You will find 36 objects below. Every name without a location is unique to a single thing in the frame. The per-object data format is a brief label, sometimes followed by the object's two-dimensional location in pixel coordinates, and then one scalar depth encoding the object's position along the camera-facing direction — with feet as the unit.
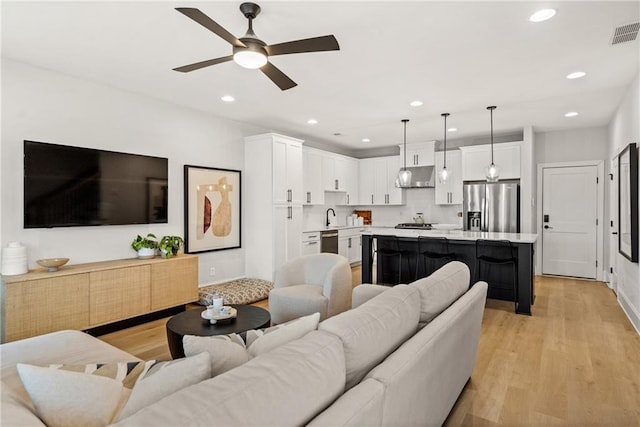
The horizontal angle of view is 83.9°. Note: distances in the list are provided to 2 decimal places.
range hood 23.45
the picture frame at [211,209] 16.10
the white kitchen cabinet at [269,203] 17.88
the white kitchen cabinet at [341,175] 23.44
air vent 9.00
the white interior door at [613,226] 16.30
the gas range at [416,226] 22.93
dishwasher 21.81
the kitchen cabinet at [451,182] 22.71
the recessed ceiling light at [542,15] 8.27
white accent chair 11.03
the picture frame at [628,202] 12.01
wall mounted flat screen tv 11.28
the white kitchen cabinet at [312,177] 21.70
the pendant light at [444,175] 17.97
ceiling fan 7.57
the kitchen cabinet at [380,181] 25.44
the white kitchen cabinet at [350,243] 24.09
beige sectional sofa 2.83
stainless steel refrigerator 20.22
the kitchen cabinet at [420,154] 23.65
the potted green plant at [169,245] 14.10
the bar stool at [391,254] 17.65
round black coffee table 8.08
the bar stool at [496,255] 14.67
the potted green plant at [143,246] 13.80
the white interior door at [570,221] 20.13
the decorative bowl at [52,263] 10.92
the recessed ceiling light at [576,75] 12.00
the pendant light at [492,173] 16.62
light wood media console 10.02
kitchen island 13.99
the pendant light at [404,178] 18.05
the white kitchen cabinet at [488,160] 20.49
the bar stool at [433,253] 15.97
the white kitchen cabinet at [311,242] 20.36
